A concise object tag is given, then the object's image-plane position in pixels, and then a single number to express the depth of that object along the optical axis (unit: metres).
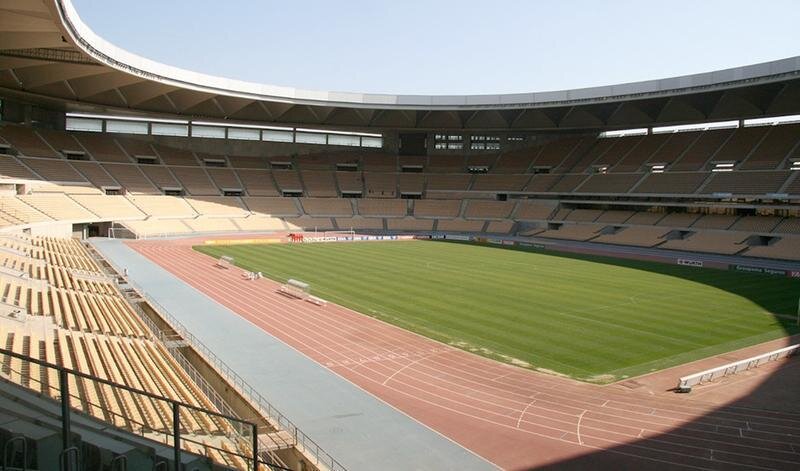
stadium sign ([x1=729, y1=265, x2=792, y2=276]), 33.88
